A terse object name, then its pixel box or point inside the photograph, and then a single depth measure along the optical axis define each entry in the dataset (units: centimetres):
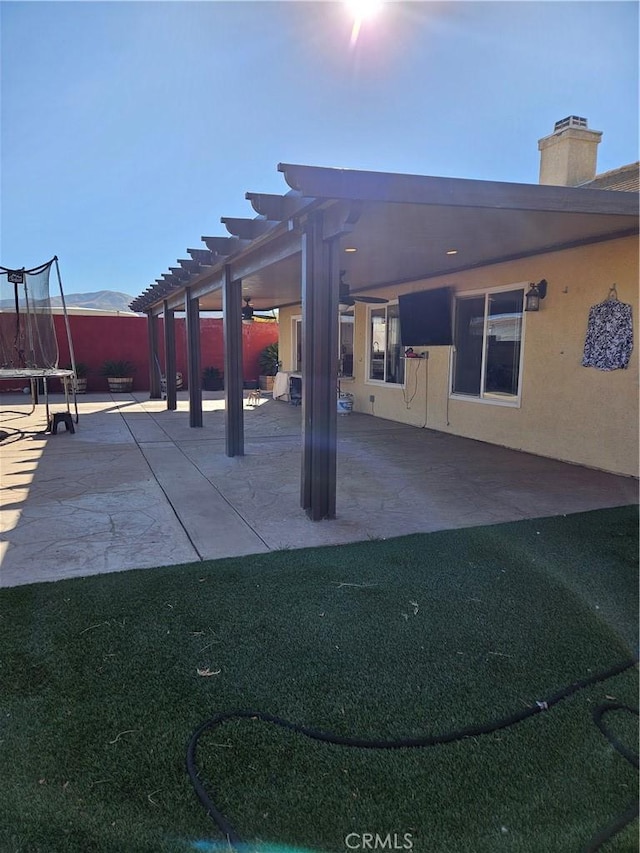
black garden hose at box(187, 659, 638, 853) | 153
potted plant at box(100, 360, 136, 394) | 1537
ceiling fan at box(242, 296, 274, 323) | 1233
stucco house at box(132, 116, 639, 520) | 385
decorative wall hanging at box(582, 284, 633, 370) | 549
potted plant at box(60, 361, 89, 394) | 1511
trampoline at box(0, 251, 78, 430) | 835
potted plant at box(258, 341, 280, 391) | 1703
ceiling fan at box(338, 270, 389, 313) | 809
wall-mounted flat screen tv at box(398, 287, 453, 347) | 823
